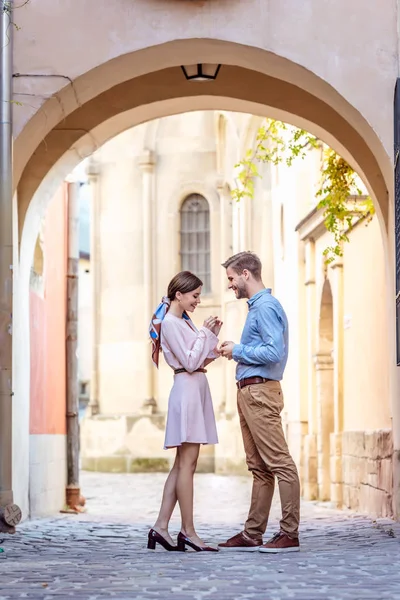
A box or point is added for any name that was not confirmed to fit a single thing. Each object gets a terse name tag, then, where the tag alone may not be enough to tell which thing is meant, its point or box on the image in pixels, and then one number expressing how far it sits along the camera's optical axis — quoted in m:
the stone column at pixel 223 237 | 30.19
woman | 7.63
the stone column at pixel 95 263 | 31.75
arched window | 31.48
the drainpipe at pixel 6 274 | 8.68
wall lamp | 10.30
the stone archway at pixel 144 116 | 9.64
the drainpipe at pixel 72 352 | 14.49
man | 7.50
